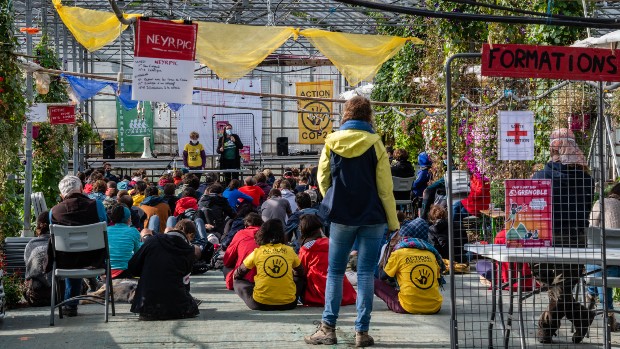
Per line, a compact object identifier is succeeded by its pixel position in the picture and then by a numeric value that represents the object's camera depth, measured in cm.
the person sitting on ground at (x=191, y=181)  1612
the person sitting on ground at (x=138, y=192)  1541
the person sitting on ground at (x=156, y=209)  1372
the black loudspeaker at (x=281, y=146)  3402
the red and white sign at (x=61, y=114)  1650
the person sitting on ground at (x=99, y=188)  1444
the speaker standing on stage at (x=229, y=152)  2530
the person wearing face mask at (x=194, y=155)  2592
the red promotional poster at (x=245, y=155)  2916
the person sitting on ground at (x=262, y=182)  1655
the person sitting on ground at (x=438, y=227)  1210
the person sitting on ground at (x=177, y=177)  1967
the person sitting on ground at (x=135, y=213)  1251
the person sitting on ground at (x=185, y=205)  1406
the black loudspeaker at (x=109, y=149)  3104
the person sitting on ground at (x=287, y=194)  1492
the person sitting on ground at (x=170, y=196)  1486
